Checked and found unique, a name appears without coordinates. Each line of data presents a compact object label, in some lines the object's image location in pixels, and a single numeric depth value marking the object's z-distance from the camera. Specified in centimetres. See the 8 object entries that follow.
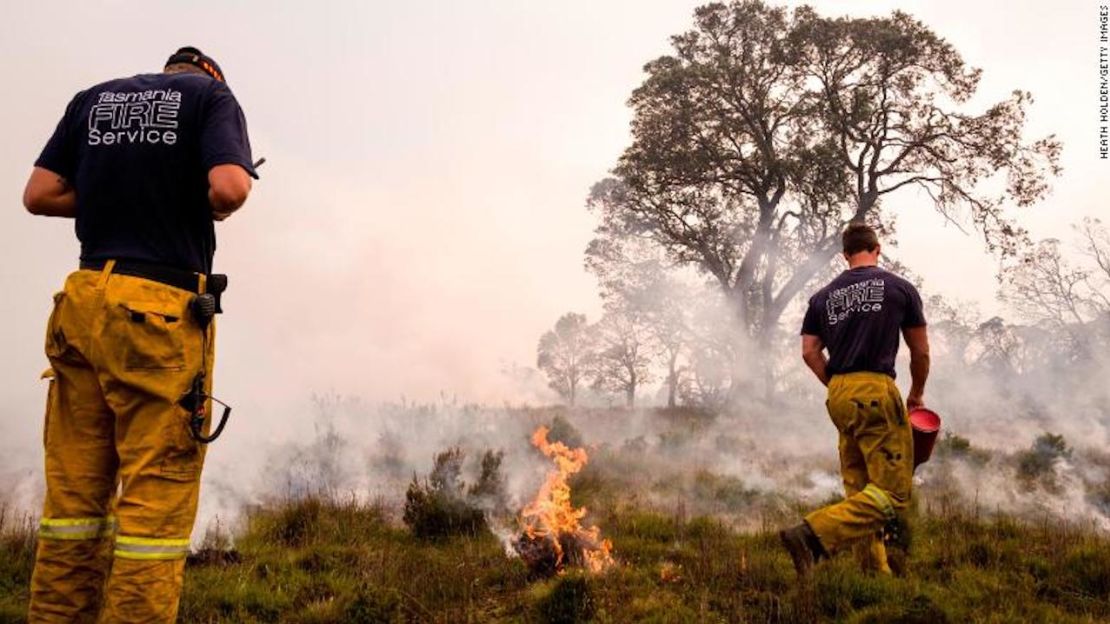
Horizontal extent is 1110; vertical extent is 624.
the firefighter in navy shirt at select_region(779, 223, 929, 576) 373
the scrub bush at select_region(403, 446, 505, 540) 549
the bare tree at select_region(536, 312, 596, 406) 4131
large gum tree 1778
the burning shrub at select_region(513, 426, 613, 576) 436
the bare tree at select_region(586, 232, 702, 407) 2381
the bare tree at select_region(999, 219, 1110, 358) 2392
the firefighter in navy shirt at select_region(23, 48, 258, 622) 211
